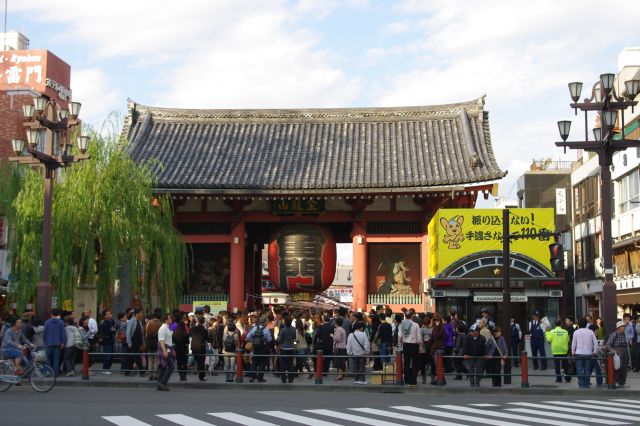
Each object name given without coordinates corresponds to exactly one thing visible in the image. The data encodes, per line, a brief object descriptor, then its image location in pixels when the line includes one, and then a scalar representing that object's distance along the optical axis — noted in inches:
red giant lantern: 1248.8
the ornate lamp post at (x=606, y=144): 773.3
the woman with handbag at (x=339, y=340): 868.6
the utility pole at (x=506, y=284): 849.0
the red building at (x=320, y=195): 1247.5
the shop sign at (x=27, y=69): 1801.2
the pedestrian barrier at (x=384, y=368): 759.7
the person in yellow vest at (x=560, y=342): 848.9
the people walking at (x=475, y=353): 778.2
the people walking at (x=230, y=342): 864.9
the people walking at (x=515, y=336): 1006.4
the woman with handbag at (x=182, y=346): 839.1
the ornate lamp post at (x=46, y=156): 904.9
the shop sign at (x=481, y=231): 1100.5
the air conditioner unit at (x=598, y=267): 1713.6
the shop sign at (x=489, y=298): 1098.1
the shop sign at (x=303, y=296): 1275.8
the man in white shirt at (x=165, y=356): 742.5
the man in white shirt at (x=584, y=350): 773.9
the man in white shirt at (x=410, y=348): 770.8
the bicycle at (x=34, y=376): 698.8
